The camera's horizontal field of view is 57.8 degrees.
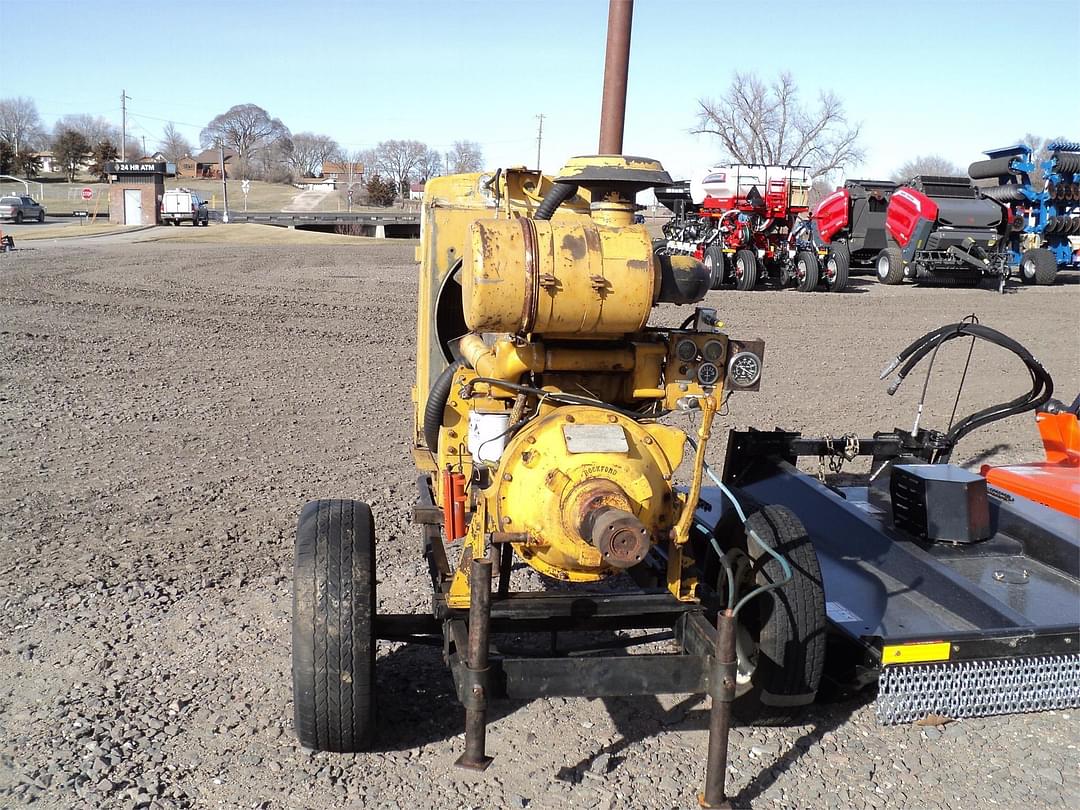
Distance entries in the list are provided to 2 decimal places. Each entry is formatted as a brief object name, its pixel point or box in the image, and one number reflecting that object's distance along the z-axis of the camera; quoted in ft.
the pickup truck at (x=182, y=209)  129.39
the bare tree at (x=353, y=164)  304.50
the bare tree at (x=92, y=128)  285.84
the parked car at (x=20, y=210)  126.41
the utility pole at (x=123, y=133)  211.00
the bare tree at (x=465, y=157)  261.36
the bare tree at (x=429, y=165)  286.05
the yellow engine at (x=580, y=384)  9.86
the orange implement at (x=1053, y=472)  16.25
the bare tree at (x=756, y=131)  185.88
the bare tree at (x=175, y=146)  373.22
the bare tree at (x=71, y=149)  231.30
